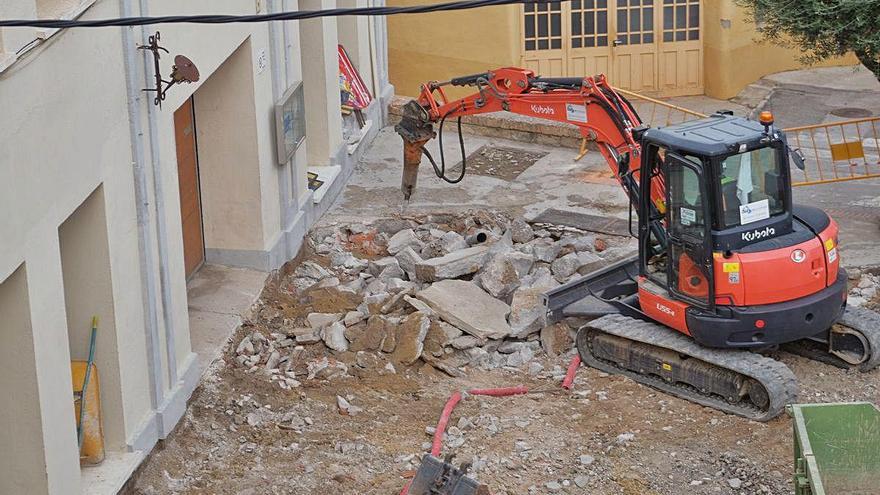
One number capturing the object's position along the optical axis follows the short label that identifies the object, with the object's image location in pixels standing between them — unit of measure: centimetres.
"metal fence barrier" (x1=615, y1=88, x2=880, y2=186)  1739
